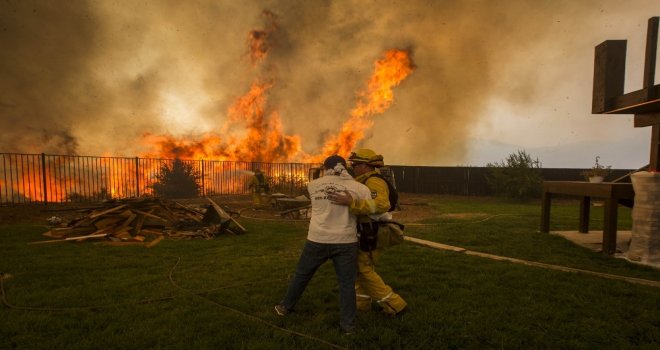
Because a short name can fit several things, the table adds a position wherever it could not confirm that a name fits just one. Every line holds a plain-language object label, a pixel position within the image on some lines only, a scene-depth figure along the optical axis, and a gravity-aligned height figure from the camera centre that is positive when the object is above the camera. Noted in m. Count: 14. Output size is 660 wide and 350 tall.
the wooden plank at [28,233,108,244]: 8.42 -2.02
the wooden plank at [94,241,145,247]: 8.20 -2.11
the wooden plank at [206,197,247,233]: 9.86 -1.62
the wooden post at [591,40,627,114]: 8.09 +2.36
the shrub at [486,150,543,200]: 21.98 -0.85
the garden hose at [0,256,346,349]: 3.55 -1.91
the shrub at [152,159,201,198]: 20.50 -1.32
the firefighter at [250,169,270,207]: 15.37 -1.20
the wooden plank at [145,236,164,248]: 8.16 -2.10
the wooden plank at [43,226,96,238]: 8.96 -1.99
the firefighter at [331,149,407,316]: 3.63 -0.58
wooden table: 7.02 -0.63
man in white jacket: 3.67 -0.81
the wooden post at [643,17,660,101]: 7.29 +2.64
